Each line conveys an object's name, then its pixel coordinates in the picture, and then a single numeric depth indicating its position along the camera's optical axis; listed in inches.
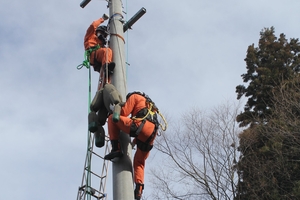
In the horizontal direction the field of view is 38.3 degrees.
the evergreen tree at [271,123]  595.5
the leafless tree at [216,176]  608.7
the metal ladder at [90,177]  205.1
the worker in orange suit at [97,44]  203.3
